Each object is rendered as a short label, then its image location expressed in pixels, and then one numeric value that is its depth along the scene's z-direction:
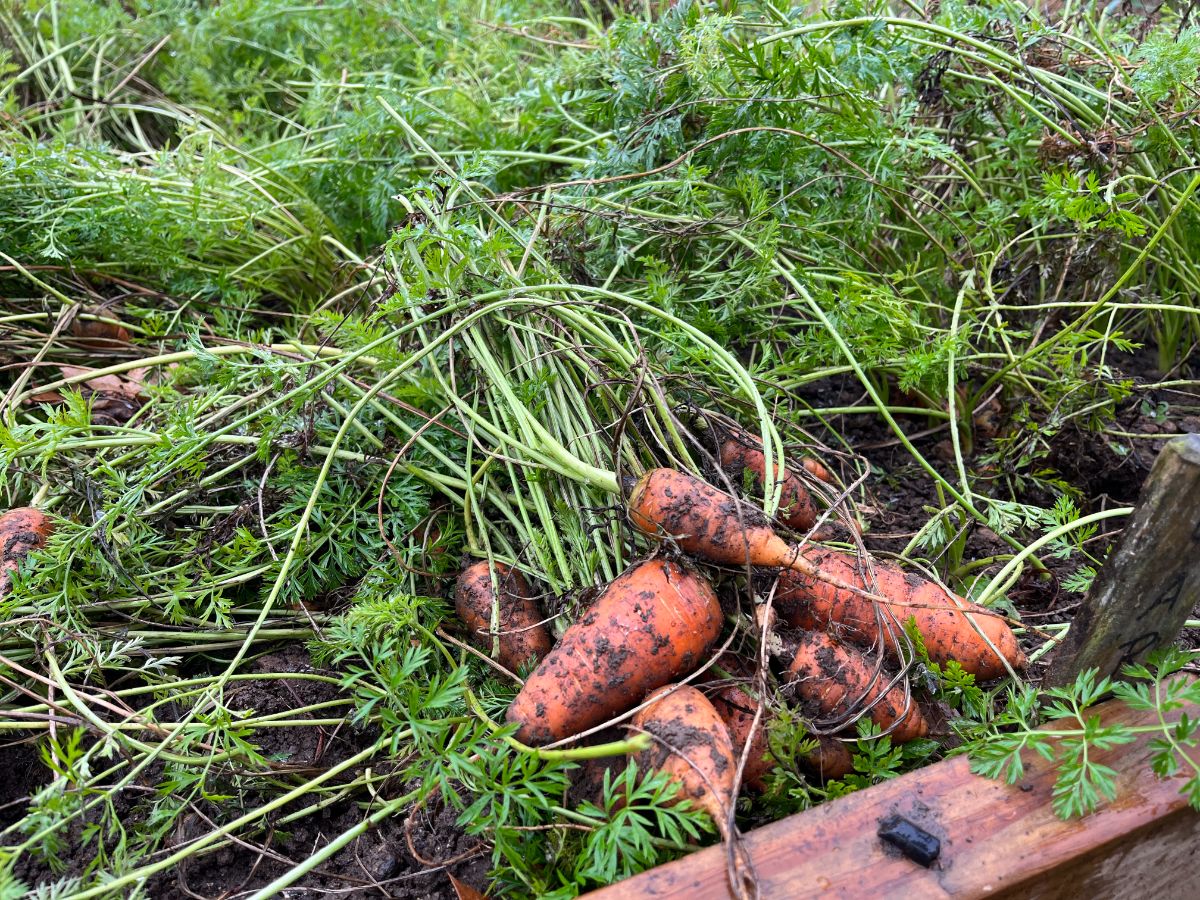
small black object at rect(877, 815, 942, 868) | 0.40
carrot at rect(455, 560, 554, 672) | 0.53
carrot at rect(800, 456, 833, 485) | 0.60
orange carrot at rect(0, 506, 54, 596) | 0.55
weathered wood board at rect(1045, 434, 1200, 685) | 0.40
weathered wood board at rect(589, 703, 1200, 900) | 0.40
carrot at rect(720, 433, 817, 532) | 0.56
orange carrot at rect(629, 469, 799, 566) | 0.49
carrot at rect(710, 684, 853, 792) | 0.46
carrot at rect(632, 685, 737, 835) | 0.43
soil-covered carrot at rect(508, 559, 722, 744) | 0.47
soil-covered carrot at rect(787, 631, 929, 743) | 0.48
